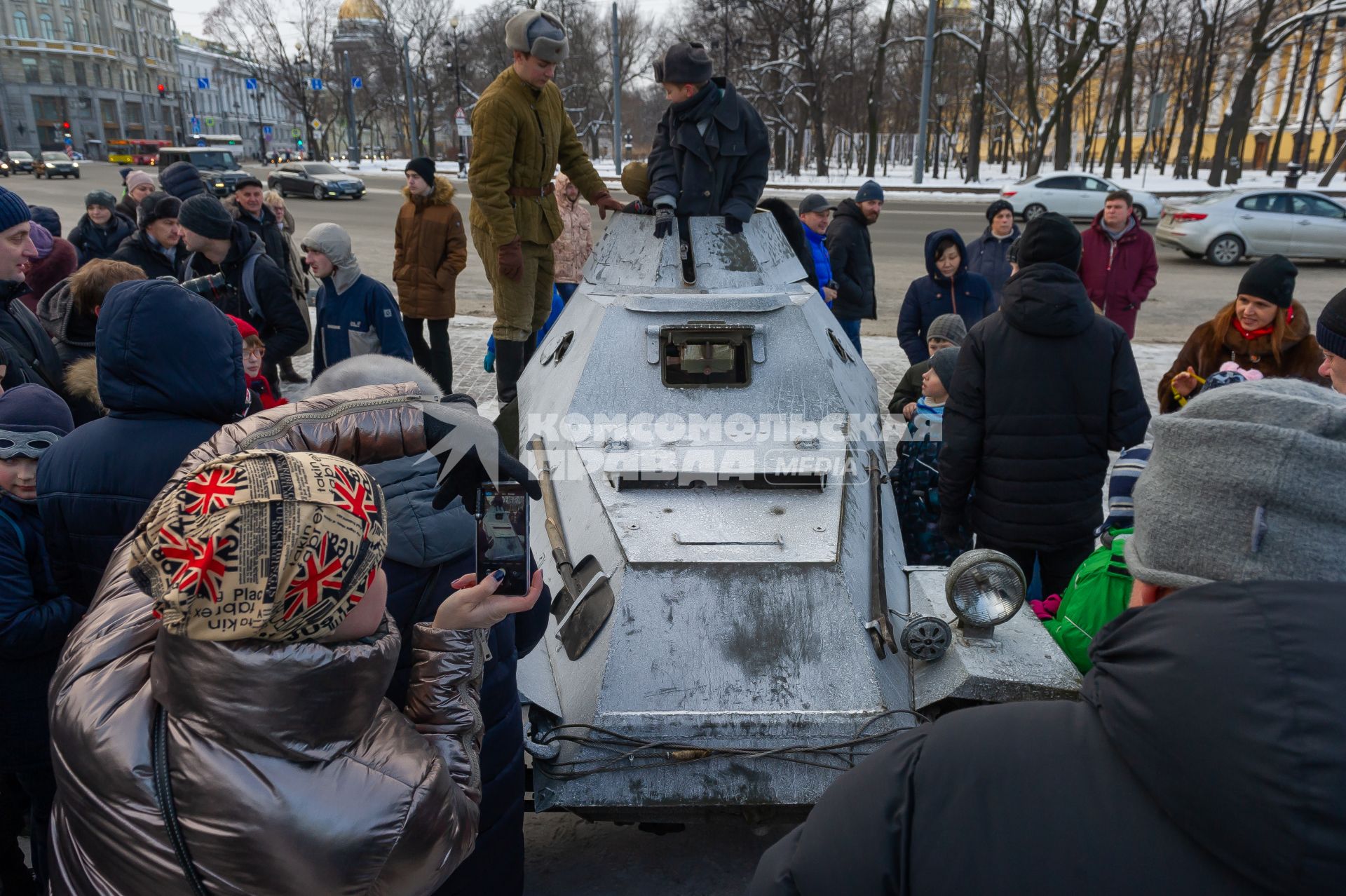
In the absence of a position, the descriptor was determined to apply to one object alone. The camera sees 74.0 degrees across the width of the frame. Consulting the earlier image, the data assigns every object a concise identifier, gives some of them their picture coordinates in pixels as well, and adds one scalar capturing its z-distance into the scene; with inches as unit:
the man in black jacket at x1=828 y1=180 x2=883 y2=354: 287.4
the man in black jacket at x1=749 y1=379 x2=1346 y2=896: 34.4
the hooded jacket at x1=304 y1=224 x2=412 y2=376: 220.1
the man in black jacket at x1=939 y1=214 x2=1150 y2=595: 139.4
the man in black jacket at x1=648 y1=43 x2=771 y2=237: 186.9
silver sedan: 656.4
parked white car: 880.9
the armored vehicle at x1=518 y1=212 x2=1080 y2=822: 104.8
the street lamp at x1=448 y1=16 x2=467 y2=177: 1665.8
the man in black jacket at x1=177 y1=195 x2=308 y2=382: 216.8
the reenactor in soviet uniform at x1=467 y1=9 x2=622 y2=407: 212.7
